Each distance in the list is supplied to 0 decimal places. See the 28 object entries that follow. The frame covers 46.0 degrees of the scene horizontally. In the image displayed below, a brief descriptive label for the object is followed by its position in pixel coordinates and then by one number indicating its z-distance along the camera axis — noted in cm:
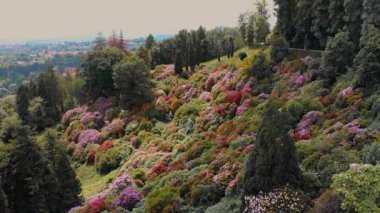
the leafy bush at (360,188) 1784
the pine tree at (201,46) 7784
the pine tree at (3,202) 3203
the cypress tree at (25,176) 3566
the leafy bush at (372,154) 2200
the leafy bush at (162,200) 2785
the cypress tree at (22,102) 7638
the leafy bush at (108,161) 4934
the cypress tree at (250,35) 7471
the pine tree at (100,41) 8625
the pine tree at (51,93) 7719
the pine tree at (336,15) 4652
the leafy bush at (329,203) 2002
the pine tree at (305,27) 5366
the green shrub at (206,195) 2811
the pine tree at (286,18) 5791
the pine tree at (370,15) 3912
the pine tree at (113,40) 8881
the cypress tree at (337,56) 4038
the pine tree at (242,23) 8688
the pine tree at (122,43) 8869
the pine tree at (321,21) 4972
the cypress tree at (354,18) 4275
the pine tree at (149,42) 9714
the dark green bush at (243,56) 6376
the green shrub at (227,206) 2495
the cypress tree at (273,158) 2353
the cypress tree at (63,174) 3800
